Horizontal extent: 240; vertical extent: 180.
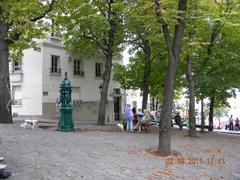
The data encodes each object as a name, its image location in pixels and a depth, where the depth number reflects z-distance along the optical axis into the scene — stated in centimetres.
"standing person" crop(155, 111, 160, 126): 2215
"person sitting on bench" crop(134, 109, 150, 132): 1465
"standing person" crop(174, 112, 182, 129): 2114
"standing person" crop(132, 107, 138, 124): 1549
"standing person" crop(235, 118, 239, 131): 2970
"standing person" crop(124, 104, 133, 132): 1458
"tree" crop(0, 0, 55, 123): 1310
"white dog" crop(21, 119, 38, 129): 1278
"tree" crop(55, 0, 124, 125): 1586
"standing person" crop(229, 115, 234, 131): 2994
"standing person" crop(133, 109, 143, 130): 1477
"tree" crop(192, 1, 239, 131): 1469
